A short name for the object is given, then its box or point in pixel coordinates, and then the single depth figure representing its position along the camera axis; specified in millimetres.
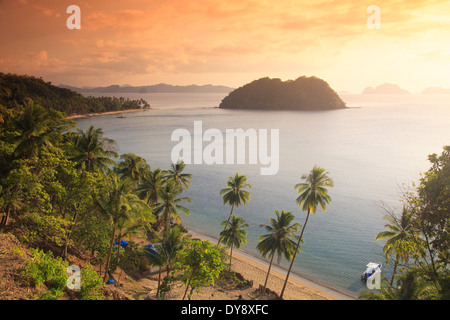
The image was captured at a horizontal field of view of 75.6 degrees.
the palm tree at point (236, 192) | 40438
